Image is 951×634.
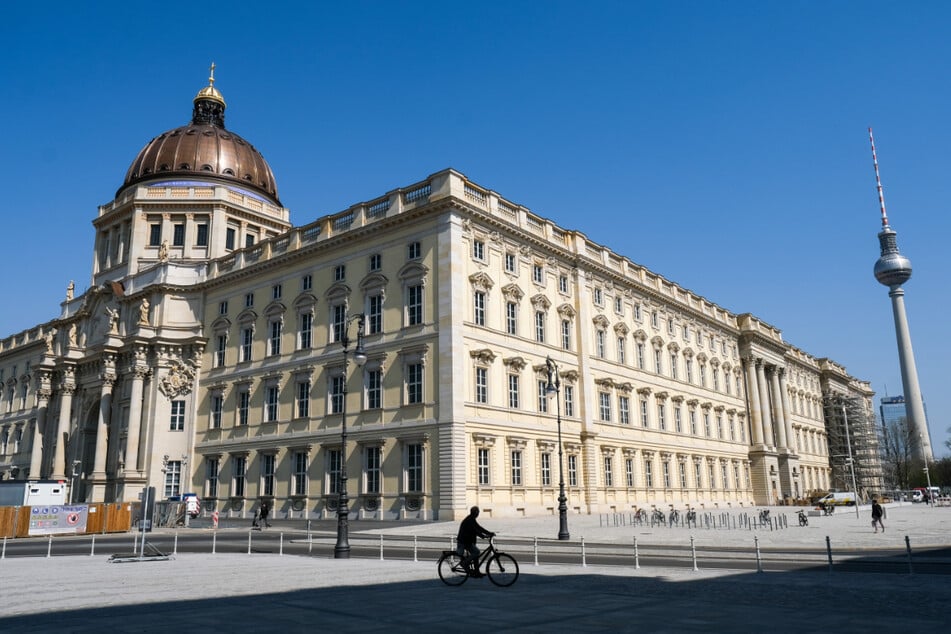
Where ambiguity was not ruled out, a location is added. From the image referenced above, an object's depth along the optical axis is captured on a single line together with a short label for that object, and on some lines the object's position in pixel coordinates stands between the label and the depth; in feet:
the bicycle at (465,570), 49.03
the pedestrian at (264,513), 130.17
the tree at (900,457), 392.06
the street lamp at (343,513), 71.05
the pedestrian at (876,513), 98.84
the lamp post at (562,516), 93.57
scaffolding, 319.27
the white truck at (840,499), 186.90
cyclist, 48.85
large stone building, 135.44
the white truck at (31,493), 142.10
